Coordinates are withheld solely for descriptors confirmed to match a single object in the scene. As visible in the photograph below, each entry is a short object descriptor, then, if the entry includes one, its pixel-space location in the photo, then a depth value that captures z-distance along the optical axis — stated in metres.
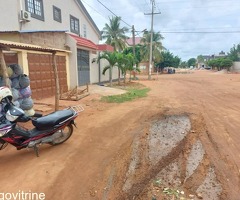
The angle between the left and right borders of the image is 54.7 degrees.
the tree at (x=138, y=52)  51.07
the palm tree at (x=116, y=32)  40.59
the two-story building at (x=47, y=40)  10.83
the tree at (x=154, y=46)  49.75
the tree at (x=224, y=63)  54.03
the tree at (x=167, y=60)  56.88
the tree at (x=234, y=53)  64.59
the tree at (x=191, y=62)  152.62
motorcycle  4.40
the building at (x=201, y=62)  129.60
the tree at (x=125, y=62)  20.46
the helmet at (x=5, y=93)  4.65
